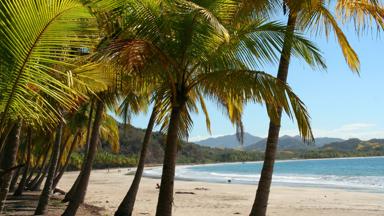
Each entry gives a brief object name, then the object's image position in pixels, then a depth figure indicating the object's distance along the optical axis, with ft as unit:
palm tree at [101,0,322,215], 20.16
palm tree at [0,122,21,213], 17.87
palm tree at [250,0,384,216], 24.04
